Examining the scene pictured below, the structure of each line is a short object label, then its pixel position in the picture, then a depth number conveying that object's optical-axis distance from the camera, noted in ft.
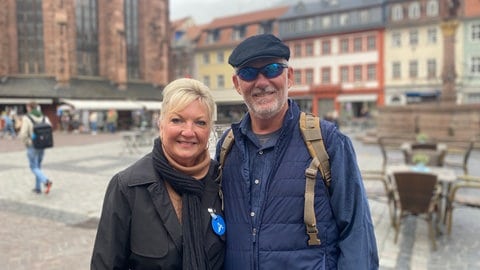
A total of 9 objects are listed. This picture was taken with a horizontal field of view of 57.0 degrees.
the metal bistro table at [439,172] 20.85
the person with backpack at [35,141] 29.43
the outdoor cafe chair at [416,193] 18.22
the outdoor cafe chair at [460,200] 19.48
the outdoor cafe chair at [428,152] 28.60
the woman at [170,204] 6.27
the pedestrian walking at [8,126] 90.38
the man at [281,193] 6.38
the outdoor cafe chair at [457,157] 31.11
